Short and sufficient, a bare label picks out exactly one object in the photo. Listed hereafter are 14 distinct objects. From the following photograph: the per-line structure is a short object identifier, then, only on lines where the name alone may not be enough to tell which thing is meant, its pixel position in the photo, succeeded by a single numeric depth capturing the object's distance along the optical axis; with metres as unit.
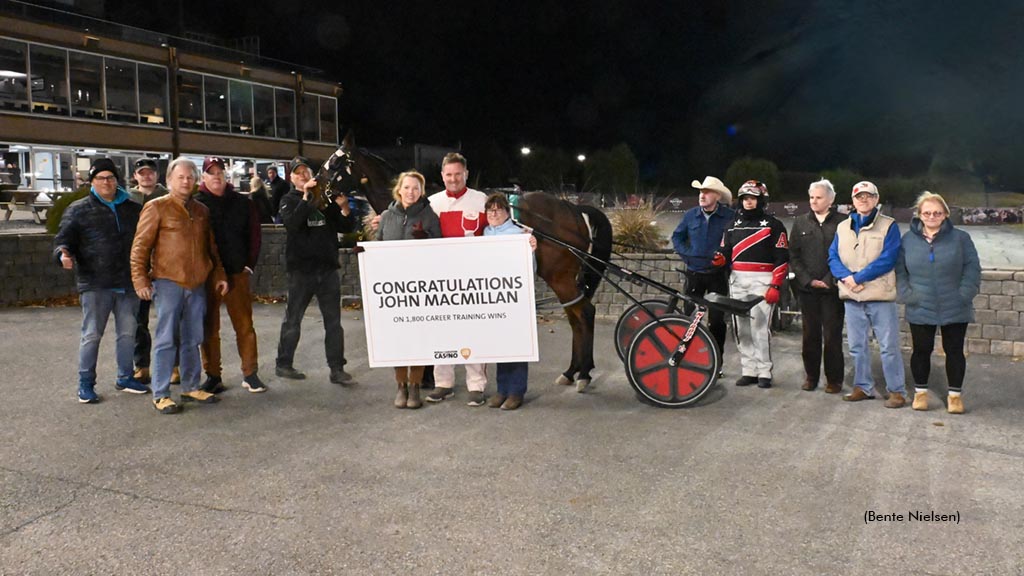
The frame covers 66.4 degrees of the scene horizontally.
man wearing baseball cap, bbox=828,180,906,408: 6.43
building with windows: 29.72
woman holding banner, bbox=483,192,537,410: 6.28
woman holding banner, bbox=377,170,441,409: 6.36
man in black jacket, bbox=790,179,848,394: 6.86
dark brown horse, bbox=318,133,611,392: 7.00
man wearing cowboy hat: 7.56
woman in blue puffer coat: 6.09
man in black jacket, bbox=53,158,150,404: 6.49
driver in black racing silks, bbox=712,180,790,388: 7.06
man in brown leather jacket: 6.22
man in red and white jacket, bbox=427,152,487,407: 6.40
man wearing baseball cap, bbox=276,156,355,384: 7.20
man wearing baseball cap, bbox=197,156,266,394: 6.87
